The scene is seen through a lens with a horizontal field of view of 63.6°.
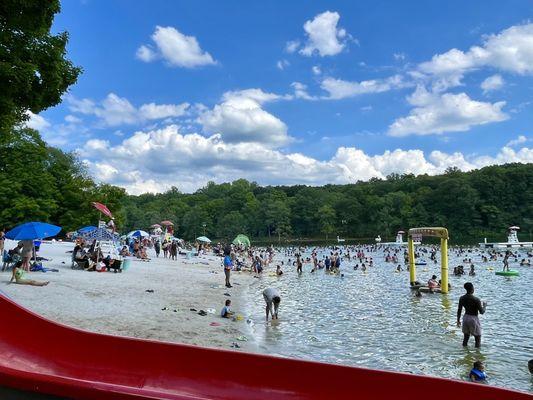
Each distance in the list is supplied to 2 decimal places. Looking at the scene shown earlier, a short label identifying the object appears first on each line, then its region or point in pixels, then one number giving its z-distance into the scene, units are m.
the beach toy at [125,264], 24.32
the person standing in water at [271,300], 15.89
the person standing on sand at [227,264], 23.53
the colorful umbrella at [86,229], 27.58
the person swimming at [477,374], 9.01
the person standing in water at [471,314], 11.39
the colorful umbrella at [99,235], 23.86
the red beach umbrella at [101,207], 24.08
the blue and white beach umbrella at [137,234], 43.30
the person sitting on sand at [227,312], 15.44
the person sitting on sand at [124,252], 33.05
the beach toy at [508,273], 34.66
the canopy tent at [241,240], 51.76
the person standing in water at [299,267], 38.56
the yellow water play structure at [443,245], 23.19
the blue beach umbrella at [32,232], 16.81
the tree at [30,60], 11.41
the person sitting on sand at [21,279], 14.61
